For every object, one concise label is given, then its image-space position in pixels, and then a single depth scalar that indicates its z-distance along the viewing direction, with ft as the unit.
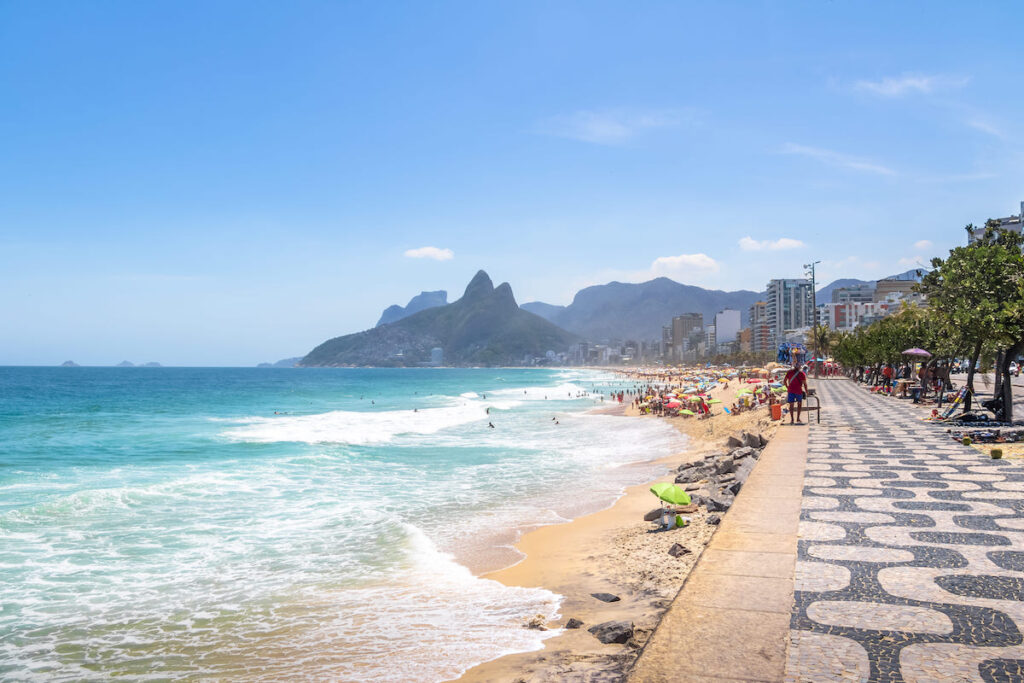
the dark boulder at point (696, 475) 42.96
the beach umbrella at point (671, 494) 30.32
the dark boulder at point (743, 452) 43.83
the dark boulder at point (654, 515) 33.06
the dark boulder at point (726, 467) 39.55
